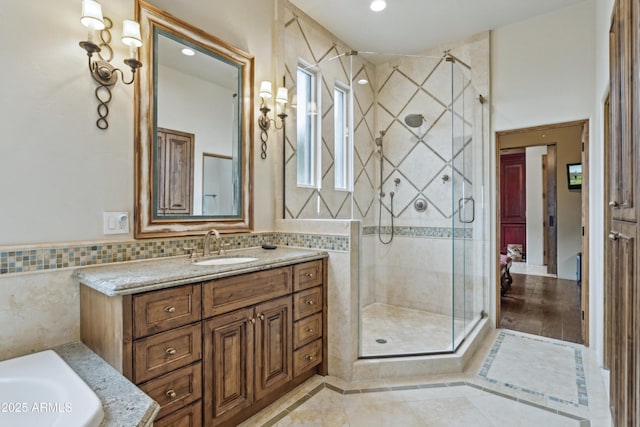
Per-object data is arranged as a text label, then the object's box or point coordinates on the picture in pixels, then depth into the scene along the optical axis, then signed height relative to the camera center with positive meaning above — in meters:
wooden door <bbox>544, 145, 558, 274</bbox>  5.57 +0.08
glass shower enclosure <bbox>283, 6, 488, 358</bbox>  2.86 +0.40
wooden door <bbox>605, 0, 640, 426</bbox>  1.12 -0.02
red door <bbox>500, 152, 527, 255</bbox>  7.16 +0.29
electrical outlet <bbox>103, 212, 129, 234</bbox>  1.64 -0.05
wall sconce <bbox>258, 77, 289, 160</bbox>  2.45 +0.83
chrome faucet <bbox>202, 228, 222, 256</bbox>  2.03 -0.18
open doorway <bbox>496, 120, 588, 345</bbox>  3.18 -0.37
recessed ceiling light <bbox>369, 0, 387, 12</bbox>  2.75 +1.87
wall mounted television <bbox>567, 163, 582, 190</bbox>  5.27 +0.63
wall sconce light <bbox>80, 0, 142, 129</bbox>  1.59 +0.78
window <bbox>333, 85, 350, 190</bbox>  3.21 +0.79
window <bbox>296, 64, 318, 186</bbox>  2.87 +0.82
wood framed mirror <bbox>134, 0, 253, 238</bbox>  1.79 +0.56
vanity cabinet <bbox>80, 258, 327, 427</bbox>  1.27 -0.61
